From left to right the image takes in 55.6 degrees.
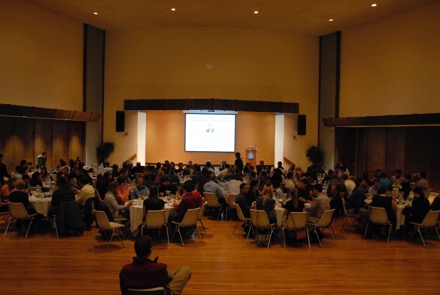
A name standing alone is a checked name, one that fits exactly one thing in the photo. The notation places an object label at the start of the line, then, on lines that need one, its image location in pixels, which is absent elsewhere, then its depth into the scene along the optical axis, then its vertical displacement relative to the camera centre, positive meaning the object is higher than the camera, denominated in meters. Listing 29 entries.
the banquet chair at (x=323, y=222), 8.83 -1.64
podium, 20.91 -0.55
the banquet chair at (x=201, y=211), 9.40 -1.53
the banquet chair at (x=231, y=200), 11.14 -1.51
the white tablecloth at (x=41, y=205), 9.42 -1.47
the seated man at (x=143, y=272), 4.19 -1.32
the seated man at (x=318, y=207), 9.08 -1.35
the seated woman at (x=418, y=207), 9.23 -1.33
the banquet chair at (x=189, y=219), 8.78 -1.63
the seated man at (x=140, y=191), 9.95 -1.17
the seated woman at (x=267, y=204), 8.95 -1.28
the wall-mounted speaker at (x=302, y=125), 20.61 +0.99
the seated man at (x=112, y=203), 8.95 -1.32
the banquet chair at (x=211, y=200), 11.18 -1.52
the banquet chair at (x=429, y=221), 9.06 -1.61
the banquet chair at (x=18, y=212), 8.85 -1.54
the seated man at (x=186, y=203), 9.05 -1.31
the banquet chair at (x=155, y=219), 8.52 -1.58
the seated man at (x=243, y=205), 9.56 -1.40
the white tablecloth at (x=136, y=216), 8.94 -1.59
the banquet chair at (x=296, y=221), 8.63 -1.60
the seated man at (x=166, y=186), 10.99 -1.15
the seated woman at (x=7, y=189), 9.77 -1.16
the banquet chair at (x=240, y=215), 9.39 -1.60
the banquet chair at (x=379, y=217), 9.23 -1.58
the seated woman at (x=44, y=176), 12.63 -1.10
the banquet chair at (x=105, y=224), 8.34 -1.68
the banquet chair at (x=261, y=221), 8.73 -1.62
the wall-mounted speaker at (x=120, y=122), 20.19 +0.96
